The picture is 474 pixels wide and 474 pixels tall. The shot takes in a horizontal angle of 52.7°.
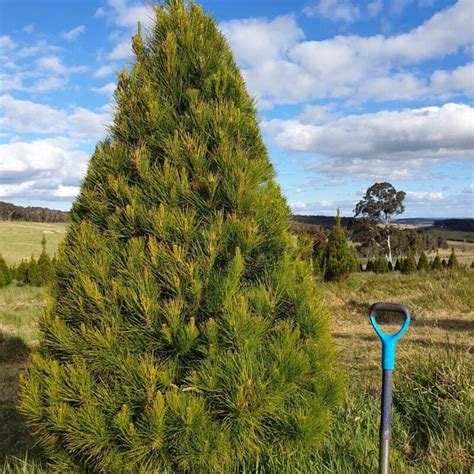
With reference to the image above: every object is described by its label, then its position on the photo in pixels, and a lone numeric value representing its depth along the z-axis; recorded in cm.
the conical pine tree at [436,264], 3631
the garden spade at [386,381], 248
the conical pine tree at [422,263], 3405
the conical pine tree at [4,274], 2855
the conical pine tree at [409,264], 3225
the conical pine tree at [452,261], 3427
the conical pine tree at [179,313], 260
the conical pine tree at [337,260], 2502
